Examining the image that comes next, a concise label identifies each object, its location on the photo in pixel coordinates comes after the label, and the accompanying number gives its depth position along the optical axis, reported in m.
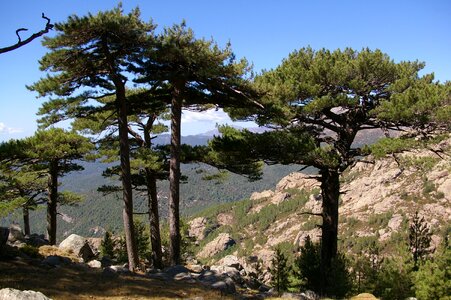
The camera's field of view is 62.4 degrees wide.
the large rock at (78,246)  23.22
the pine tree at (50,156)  17.64
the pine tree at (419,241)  29.39
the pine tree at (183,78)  15.61
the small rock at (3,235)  16.79
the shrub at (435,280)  20.20
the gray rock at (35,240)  23.86
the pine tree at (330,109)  16.69
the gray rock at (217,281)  15.17
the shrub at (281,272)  33.26
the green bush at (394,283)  22.44
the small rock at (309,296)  15.03
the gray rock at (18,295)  8.48
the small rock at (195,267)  24.11
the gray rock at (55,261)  16.89
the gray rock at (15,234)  22.40
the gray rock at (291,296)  14.64
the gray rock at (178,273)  16.30
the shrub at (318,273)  21.05
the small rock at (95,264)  19.76
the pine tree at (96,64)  14.36
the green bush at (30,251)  19.17
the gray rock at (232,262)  29.32
